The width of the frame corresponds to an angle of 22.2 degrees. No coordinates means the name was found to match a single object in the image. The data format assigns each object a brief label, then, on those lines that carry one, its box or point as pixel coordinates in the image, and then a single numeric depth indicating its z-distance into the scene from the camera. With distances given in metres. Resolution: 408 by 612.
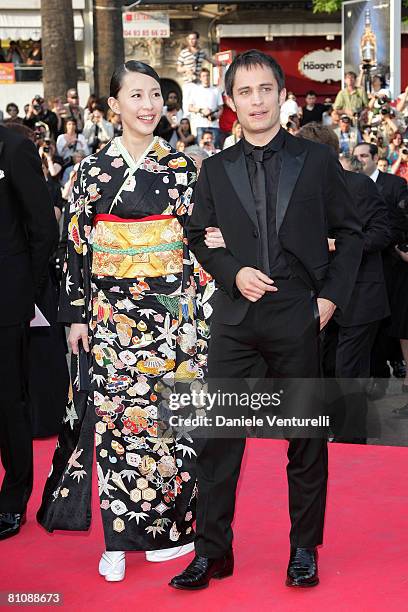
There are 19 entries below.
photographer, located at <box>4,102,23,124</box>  15.29
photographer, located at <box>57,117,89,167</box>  13.48
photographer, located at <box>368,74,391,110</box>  12.81
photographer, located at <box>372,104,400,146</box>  12.37
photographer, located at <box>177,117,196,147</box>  13.90
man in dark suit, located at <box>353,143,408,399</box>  6.46
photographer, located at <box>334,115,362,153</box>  13.54
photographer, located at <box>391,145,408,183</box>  10.74
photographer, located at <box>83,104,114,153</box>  14.25
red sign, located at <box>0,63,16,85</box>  23.58
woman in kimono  3.69
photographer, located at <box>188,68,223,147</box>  14.82
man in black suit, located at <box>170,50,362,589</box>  3.37
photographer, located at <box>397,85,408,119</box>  13.09
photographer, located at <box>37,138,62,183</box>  11.88
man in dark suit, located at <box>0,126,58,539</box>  3.97
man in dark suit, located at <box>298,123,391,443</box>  5.89
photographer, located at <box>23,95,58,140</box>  14.32
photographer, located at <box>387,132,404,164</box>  11.98
